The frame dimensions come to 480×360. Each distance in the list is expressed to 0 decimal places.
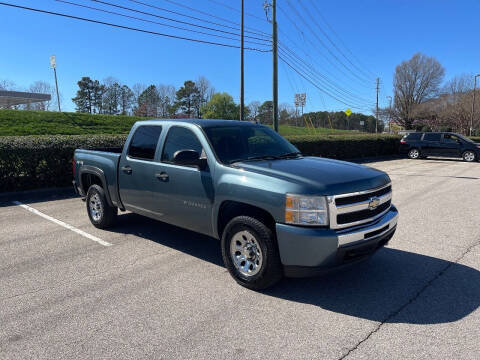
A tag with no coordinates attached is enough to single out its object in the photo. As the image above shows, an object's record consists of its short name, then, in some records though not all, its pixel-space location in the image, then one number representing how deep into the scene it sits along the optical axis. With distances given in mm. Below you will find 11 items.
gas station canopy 28359
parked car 19766
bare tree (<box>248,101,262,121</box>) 91388
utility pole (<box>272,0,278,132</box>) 18453
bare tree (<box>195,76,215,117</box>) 92938
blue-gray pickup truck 3338
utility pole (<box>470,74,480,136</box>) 46278
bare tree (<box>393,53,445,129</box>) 67125
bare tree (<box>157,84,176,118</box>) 86288
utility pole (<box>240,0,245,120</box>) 19719
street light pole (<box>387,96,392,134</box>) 73250
